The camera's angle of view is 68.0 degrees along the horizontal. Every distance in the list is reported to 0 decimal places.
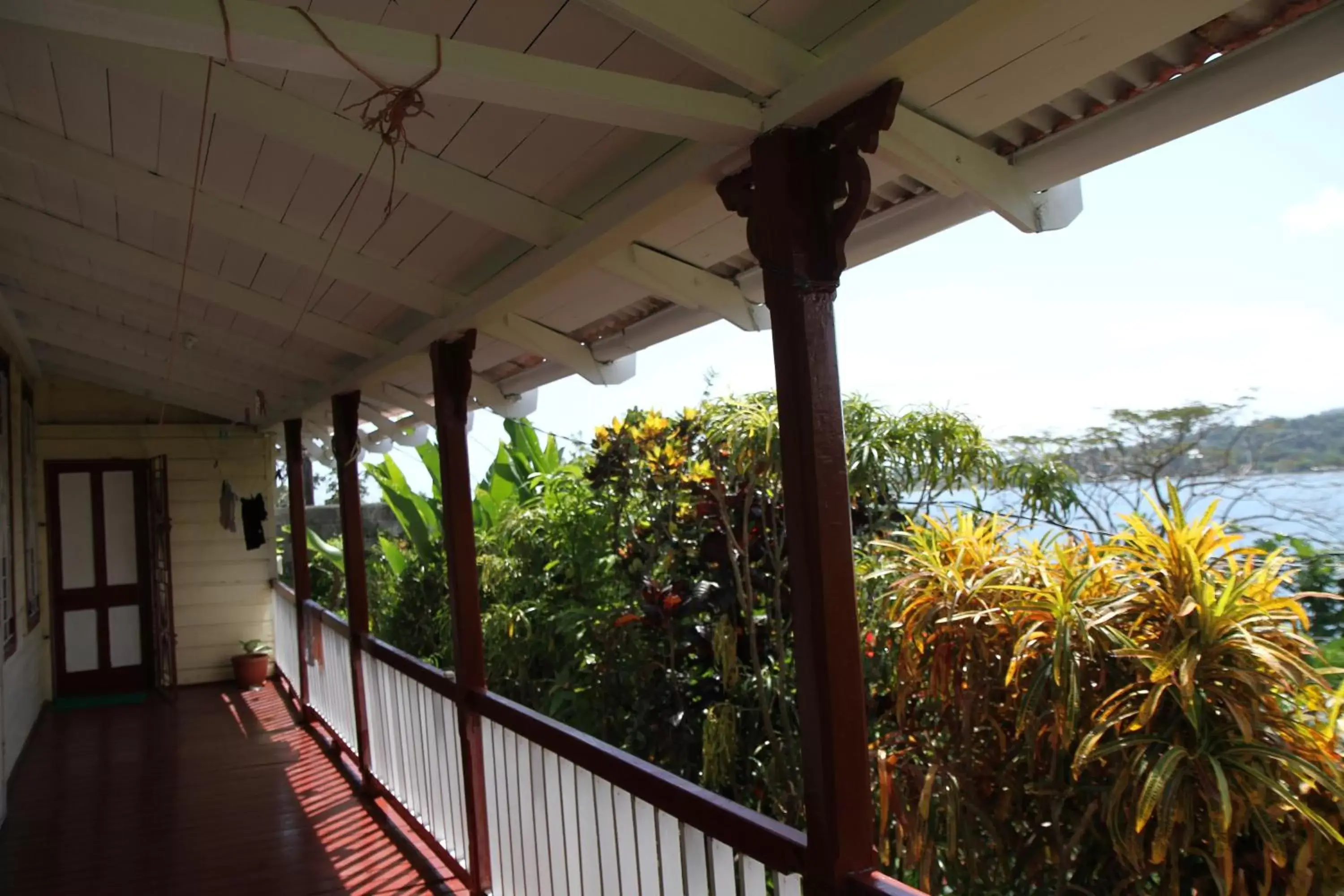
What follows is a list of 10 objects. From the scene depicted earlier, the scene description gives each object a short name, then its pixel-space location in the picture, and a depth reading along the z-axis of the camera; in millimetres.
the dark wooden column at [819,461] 1929
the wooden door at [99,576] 8828
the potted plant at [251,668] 9227
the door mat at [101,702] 8664
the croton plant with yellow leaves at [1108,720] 1928
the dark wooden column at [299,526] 7719
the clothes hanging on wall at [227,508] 8609
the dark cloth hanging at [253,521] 8727
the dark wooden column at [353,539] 5980
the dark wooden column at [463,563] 4094
